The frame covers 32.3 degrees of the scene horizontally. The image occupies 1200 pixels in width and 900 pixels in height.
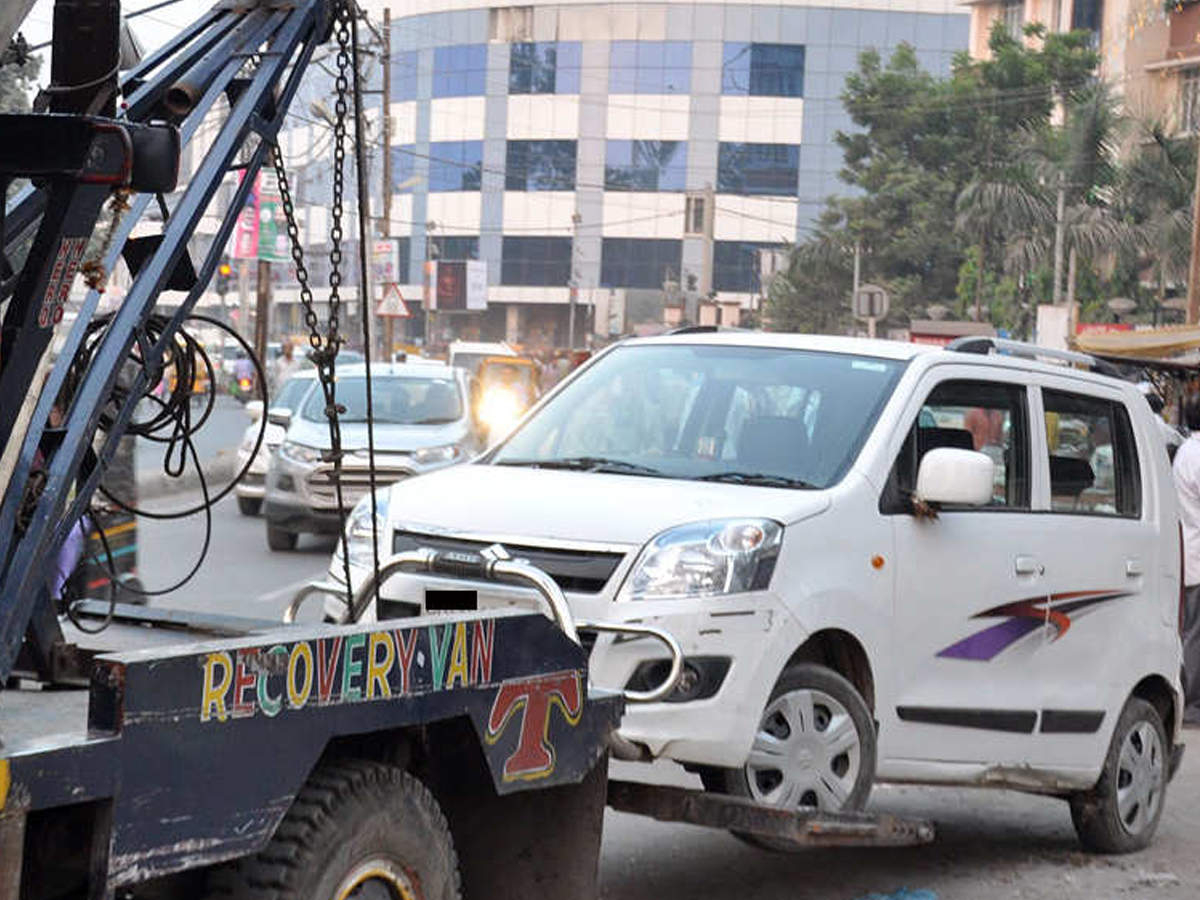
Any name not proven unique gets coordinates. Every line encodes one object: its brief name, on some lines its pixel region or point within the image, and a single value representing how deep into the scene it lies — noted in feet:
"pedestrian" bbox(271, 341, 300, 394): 120.22
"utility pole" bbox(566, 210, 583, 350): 311.68
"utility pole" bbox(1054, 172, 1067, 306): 165.67
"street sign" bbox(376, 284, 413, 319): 125.59
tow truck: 13.01
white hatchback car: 21.93
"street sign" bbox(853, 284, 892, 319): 108.17
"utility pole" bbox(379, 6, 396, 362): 155.63
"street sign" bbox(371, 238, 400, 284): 143.23
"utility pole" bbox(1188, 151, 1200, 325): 104.01
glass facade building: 316.40
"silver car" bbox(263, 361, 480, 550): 62.18
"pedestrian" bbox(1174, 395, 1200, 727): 38.68
